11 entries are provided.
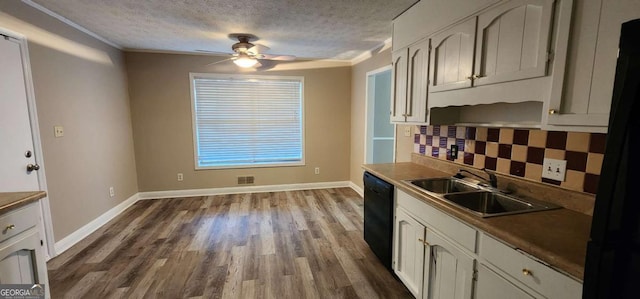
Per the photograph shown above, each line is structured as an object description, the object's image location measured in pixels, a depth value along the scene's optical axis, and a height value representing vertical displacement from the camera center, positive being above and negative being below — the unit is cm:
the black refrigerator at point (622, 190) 63 -17
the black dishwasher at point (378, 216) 214 -83
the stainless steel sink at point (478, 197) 148 -48
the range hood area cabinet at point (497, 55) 124 +39
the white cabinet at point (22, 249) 127 -66
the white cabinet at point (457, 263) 102 -70
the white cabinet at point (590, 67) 97 +23
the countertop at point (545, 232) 93 -47
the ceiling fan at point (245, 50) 310 +87
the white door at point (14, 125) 205 -2
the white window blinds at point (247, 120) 431 +4
